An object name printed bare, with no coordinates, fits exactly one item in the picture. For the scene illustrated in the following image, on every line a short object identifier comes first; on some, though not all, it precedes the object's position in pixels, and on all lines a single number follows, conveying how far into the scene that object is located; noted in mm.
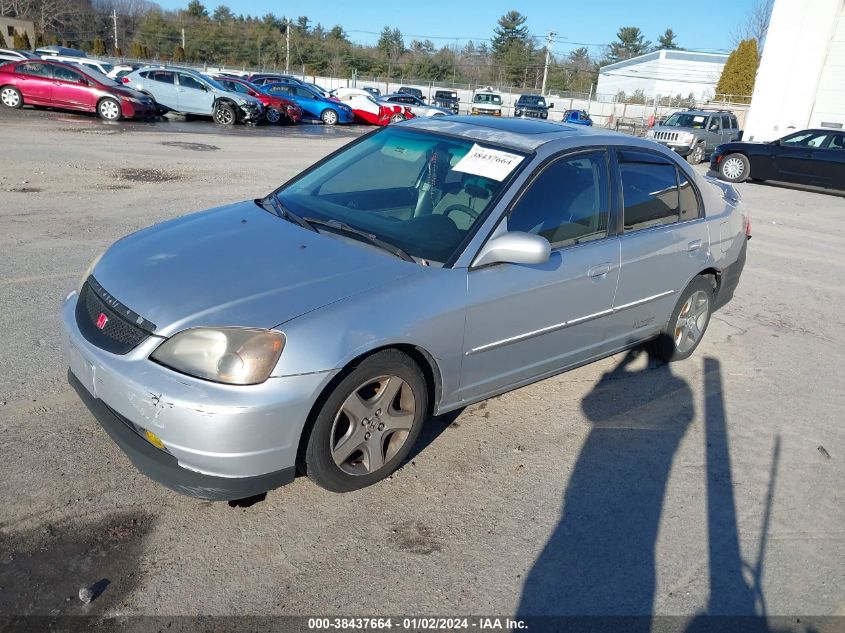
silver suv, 23125
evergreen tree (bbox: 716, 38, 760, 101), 45406
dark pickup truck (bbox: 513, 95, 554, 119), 37581
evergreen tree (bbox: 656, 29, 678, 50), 98438
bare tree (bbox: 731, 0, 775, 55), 56550
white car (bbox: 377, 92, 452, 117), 27438
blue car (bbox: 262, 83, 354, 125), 26578
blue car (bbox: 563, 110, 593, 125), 34662
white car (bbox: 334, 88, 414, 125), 27375
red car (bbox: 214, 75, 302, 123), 23984
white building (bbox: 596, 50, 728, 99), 66688
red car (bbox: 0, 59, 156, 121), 19203
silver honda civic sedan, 2719
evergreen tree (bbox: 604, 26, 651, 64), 95188
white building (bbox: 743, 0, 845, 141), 26891
